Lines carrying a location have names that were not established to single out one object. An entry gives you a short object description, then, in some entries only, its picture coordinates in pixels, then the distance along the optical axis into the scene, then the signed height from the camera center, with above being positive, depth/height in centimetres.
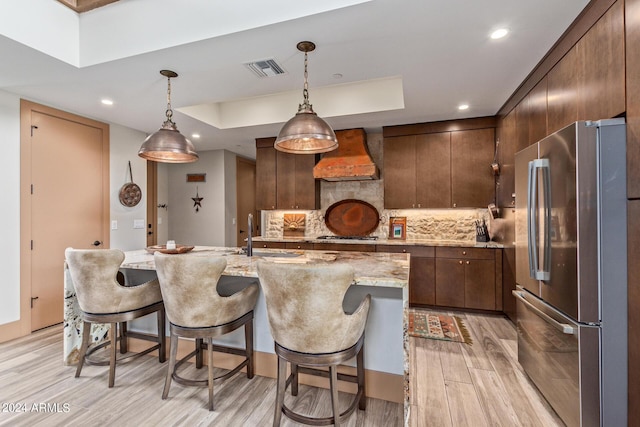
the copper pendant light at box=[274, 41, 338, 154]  212 +63
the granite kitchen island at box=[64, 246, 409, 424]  192 -66
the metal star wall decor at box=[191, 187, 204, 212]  605 +29
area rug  315 -126
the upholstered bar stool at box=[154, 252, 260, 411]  189 -55
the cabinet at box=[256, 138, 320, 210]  488 +59
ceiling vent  258 +131
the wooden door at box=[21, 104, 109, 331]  344 +24
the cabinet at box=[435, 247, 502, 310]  377 -81
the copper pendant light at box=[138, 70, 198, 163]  248 +61
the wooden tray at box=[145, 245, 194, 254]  273 -31
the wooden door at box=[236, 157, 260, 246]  647 +43
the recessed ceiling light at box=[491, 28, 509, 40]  214 +130
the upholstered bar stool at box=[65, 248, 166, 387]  218 -56
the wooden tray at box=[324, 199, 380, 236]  479 -4
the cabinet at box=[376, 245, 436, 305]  400 -77
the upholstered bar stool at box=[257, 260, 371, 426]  154 -55
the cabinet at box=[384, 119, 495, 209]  406 +67
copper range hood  425 +77
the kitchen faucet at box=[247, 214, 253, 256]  269 -23
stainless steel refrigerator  159 -31
